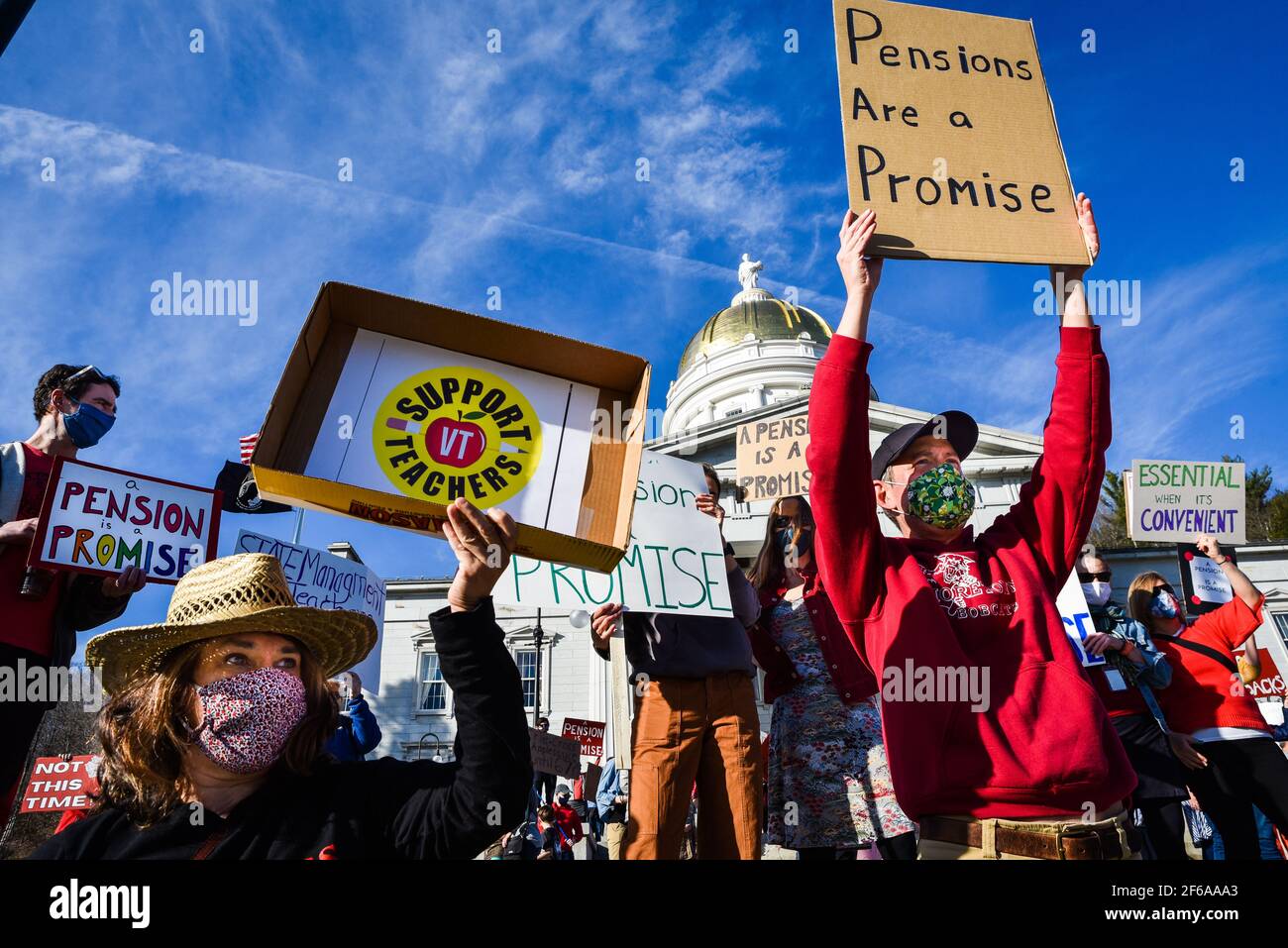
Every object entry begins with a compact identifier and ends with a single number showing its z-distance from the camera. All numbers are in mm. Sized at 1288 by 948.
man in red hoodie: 2324
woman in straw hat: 2025
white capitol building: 25484
